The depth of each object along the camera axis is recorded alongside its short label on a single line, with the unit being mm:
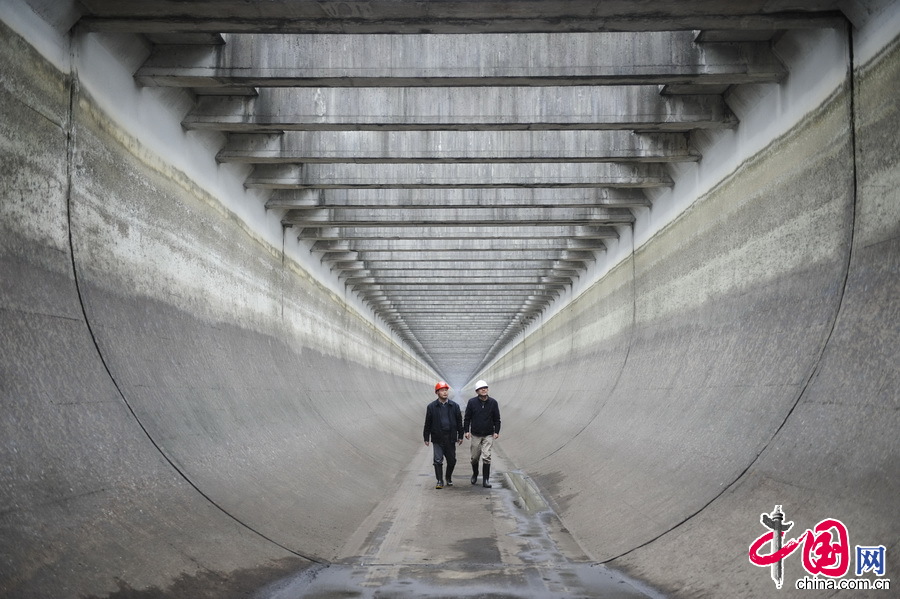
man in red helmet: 13758
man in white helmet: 13961
